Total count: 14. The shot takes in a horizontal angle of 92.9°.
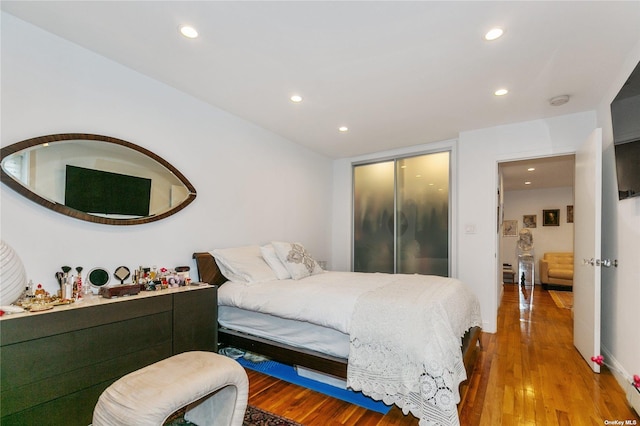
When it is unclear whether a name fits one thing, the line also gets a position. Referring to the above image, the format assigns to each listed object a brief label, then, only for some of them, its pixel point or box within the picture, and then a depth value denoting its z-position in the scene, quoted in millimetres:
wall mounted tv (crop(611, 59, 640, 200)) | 1970
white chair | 1313
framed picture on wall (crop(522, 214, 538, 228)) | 7820
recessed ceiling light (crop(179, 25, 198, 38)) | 1968
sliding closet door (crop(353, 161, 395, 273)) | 4781
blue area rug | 2098
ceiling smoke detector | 2856
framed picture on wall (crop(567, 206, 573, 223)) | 7371
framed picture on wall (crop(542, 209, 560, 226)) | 7542
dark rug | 1869
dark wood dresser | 1513
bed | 1777
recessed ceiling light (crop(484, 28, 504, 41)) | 1945
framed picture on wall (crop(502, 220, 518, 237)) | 8062
